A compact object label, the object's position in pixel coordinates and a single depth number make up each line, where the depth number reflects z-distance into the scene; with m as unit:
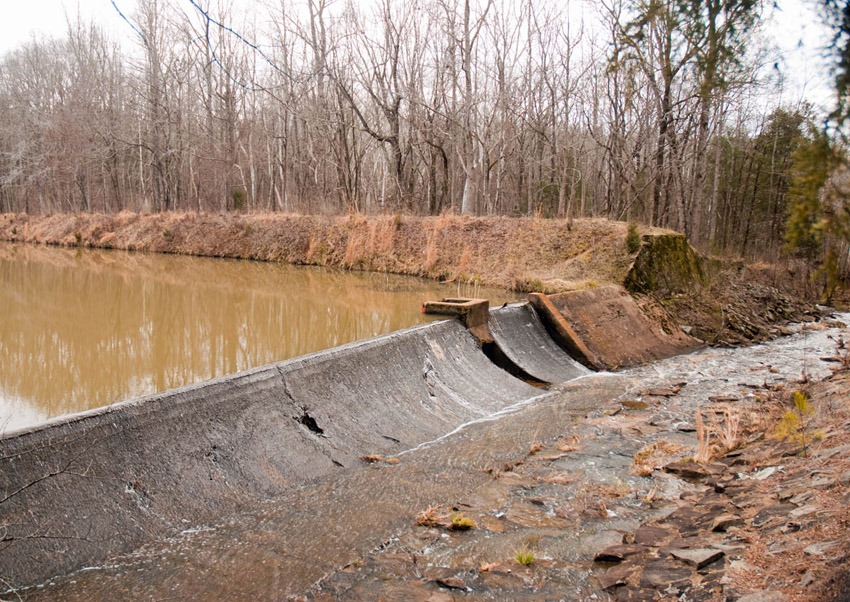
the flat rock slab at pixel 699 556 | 4.00
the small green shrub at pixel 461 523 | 5.23
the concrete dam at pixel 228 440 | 4.45
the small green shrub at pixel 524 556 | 4.60
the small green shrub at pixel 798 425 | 5.96
